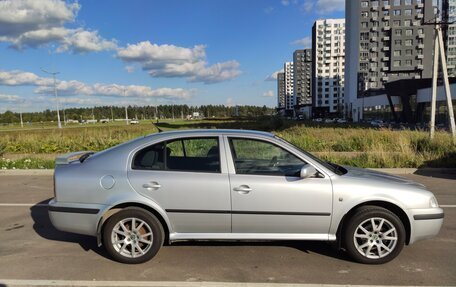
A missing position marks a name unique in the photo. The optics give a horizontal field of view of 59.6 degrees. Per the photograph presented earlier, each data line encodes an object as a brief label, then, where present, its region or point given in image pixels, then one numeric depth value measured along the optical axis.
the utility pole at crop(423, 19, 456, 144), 16.66
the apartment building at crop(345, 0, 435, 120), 105.12
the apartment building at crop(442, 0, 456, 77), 96.38
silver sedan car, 4.64
